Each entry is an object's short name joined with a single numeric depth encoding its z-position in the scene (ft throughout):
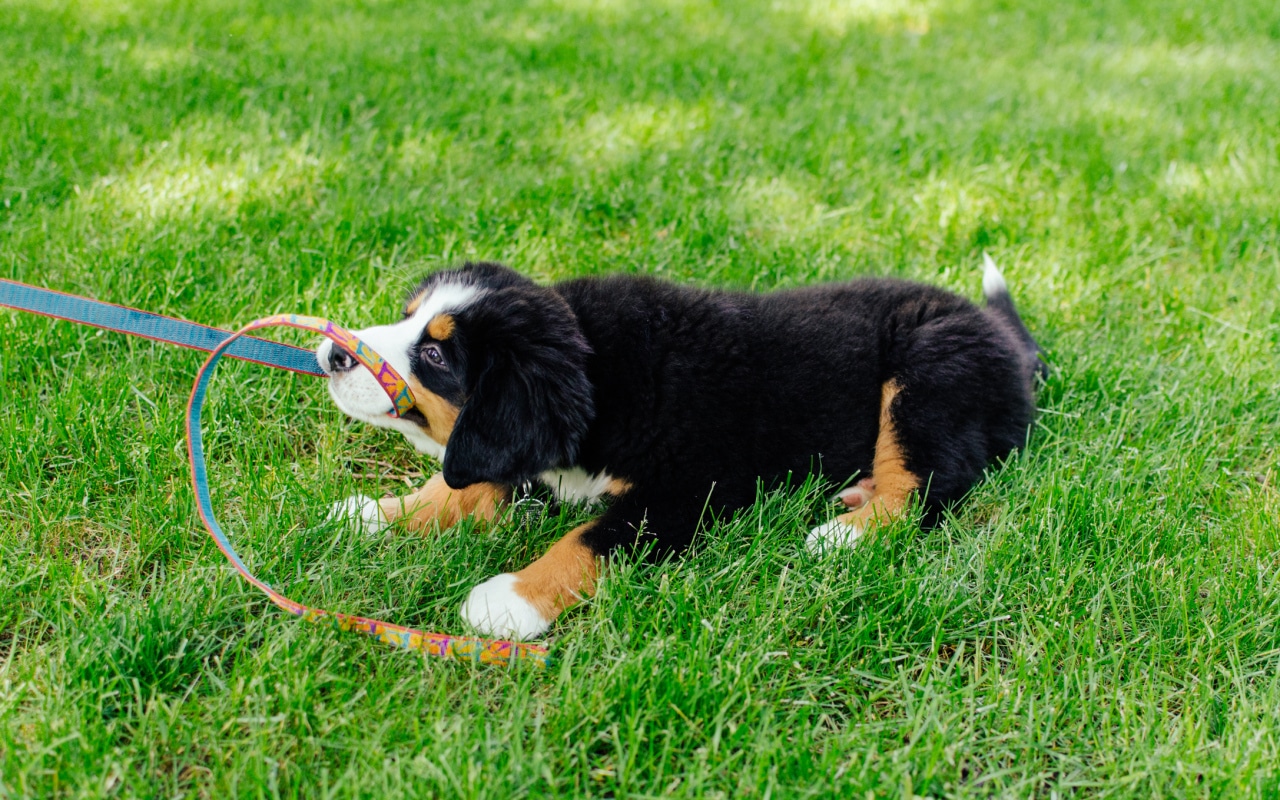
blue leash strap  7.37
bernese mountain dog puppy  7.09
